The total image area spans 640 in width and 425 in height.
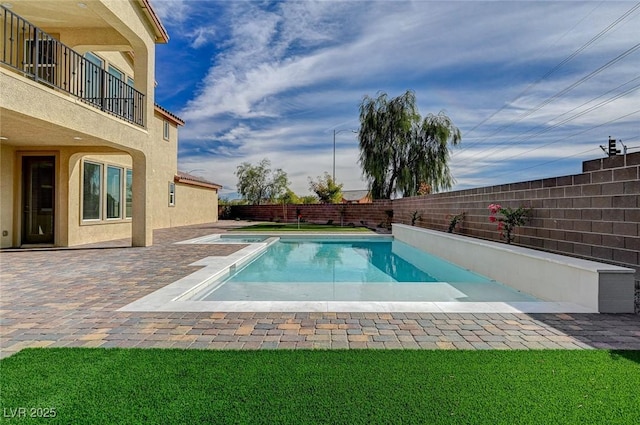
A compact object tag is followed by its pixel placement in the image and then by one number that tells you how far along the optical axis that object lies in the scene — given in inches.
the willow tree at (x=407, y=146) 1051.3
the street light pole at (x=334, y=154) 1464.1
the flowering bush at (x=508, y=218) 310.6
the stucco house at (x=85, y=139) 358.9
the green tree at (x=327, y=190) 1382.9
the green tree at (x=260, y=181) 1784.0
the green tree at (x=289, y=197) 1671.1
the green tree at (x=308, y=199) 1567.8
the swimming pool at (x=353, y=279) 261.4
